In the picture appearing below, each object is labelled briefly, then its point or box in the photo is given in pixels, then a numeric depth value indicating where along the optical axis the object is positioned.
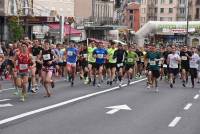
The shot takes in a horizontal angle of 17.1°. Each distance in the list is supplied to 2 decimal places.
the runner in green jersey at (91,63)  28.06
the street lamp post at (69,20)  52.36
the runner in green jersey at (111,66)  28.17
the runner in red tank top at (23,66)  19.08
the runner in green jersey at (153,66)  25.80
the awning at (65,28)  53.88
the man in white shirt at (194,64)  30.47
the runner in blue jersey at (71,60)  27.95
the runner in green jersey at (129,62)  29.17
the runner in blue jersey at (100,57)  27.68
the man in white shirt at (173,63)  28.97
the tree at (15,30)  45.69
